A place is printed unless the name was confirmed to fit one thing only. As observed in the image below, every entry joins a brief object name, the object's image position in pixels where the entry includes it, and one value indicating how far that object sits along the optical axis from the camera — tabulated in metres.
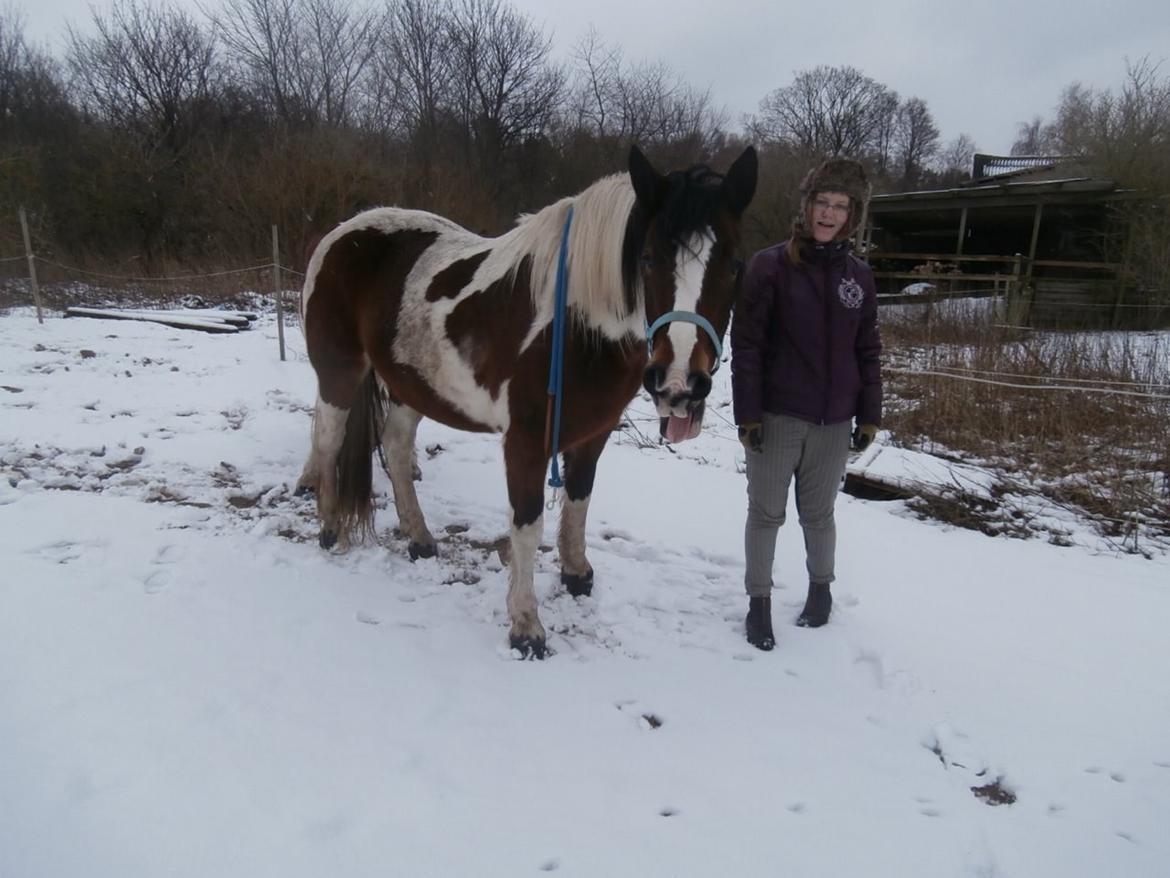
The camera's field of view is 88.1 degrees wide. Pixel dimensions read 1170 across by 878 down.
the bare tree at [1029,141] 53.66
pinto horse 1.83
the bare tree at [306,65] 21.50
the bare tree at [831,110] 38.62
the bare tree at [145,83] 18.75
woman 2.27
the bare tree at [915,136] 43.94
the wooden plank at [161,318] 9.32
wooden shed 12.86
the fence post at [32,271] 8.96
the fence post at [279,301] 7.57
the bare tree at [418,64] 23.22
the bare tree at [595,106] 26.62
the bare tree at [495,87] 23.23
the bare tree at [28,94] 17.55
